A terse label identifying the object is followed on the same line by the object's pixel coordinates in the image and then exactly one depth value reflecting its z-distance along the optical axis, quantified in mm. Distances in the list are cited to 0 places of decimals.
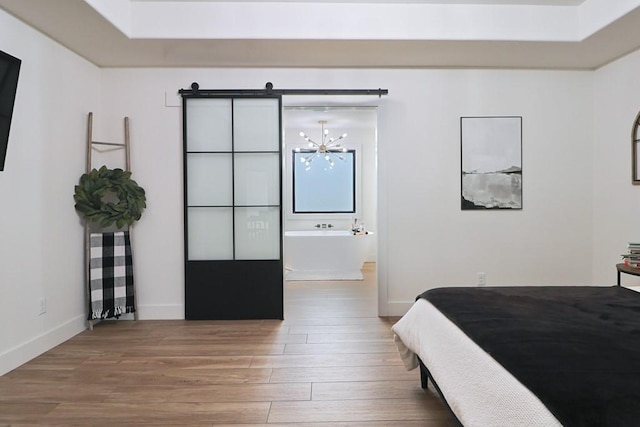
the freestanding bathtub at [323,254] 6254
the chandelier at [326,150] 7393
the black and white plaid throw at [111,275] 3672
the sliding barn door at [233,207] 3984
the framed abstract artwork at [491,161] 4047
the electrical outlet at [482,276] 4098
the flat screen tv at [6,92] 2646
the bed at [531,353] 1184
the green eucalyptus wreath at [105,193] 3535
